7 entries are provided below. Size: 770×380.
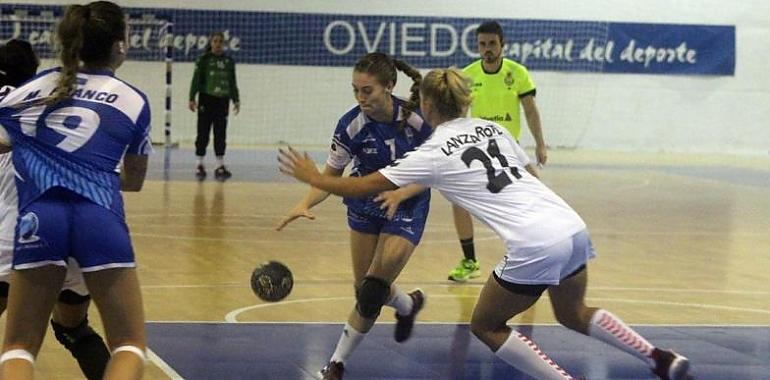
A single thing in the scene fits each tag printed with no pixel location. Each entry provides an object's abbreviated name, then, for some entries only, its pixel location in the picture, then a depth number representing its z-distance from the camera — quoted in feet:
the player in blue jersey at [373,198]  42.40
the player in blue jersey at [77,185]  28.45
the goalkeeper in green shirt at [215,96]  120.14
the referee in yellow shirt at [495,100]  65.66
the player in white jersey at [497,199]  36.32
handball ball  42.51
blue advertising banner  157.49
